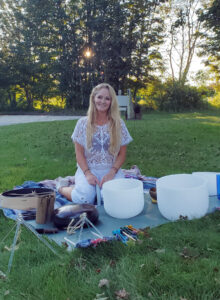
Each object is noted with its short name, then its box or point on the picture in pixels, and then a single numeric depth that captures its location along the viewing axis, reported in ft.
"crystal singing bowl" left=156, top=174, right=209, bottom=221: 7.39
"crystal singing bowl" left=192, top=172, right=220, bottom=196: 9.18
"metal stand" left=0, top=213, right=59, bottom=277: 5.69
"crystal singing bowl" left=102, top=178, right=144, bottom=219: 7.89
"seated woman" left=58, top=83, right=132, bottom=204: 9.67
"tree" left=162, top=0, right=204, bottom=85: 56.44
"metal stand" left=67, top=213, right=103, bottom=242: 6.92
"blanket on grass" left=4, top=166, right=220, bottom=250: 7.18
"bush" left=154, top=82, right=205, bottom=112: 48.01
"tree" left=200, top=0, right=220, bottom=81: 33.17
